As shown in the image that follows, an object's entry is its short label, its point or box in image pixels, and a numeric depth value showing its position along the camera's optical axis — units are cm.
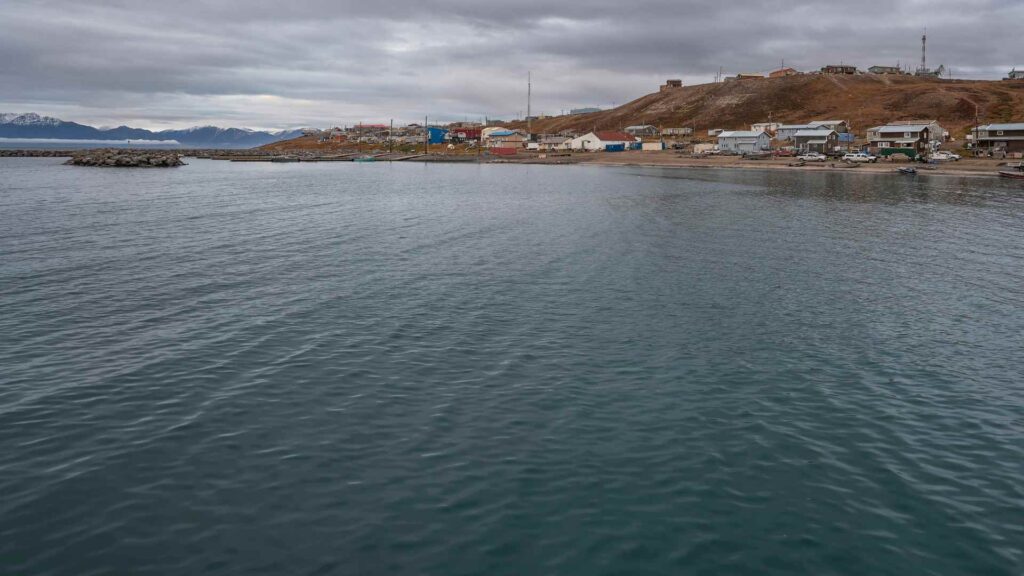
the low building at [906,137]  16612
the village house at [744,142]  18962
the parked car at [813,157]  16188
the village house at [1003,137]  15238
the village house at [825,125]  19432
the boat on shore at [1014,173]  11603
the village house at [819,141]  17775
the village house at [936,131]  17210
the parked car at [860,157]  15500
